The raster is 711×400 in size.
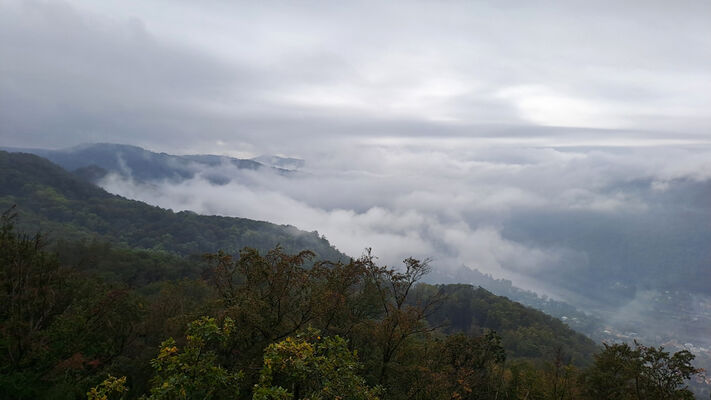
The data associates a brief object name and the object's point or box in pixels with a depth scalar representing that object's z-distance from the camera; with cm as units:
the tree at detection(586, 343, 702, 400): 1335
